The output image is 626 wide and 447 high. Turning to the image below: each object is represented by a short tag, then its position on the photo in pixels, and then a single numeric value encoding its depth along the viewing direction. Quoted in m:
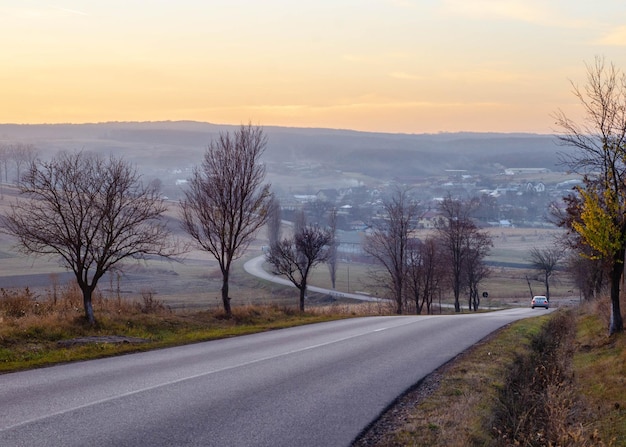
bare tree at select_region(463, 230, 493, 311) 69.44
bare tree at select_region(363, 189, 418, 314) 56.94
